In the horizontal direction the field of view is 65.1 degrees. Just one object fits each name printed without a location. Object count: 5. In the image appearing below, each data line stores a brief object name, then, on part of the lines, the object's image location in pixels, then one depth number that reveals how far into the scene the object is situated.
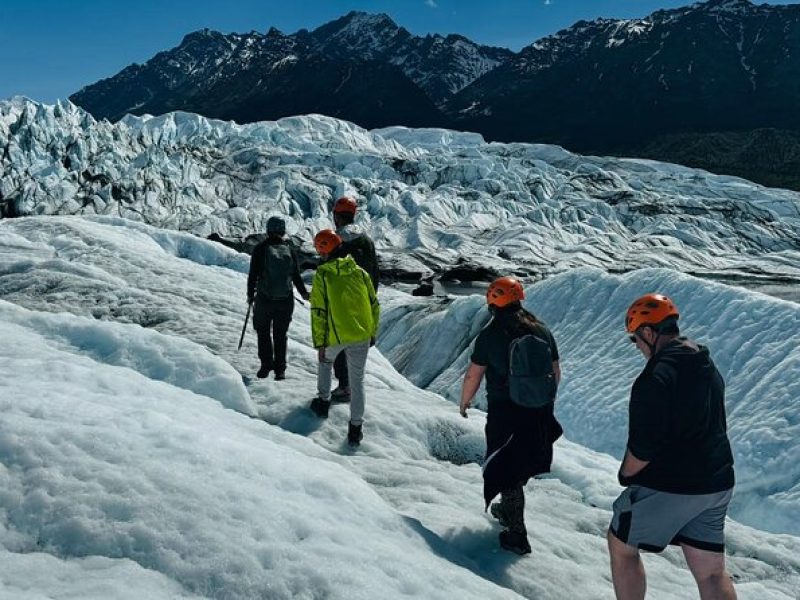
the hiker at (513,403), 4.78
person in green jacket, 6.39
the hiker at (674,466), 3.61
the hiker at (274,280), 7.83
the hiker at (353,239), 7.28
